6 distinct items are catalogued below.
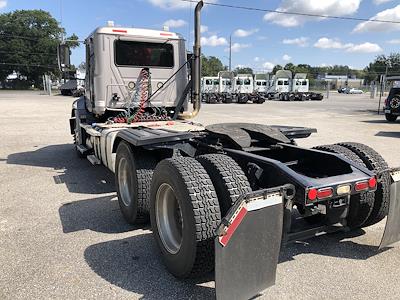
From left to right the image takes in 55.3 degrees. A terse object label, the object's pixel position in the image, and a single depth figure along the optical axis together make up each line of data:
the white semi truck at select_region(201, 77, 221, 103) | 39.38
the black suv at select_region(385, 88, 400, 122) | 18.05
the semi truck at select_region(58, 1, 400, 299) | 2.71
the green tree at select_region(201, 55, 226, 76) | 89.91
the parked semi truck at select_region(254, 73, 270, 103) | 44.47
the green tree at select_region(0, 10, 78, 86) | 79.84
